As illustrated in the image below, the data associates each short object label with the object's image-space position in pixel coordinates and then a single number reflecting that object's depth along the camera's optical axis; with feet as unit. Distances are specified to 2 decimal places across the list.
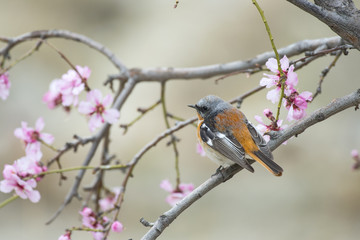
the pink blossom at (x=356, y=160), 21.22
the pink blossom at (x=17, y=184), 16.55
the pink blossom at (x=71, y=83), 19.24
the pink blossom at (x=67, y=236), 15.99
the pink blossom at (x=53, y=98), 20.70
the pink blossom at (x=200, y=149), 21.09
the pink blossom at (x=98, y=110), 18.89
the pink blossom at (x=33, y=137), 19.16
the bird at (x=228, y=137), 16.44
